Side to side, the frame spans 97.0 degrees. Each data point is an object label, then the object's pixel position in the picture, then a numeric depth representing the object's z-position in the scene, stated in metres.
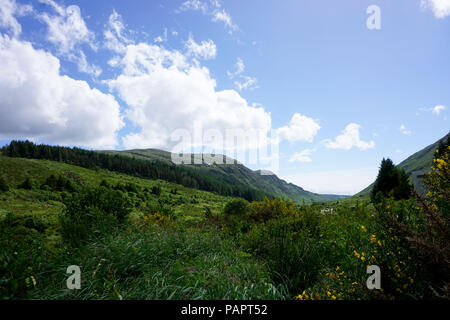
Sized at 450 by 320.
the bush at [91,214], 5.39
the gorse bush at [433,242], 2.04
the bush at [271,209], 9.72
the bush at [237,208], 11.28
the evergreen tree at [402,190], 23.85
